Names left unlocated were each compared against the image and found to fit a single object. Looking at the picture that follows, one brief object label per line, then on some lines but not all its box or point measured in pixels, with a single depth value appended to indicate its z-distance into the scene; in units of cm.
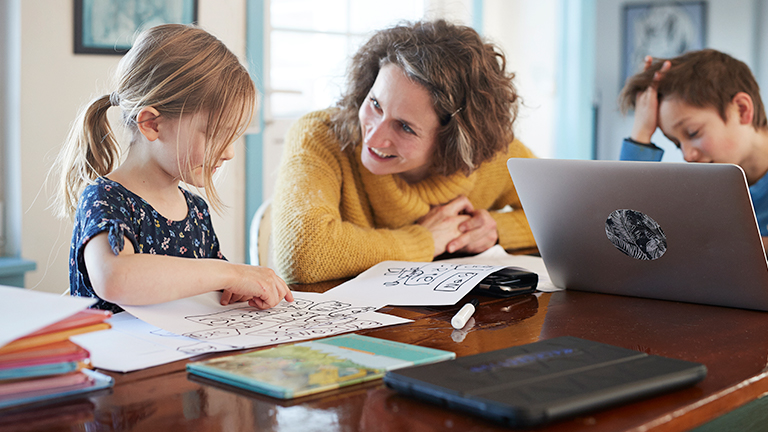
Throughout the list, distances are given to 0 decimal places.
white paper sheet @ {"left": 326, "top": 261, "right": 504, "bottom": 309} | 94
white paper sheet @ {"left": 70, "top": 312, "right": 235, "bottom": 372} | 63
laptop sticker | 90
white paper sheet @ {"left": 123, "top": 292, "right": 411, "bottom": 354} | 73
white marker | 79
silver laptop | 81
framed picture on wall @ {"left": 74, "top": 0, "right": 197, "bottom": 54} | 213
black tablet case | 46
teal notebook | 55
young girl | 88
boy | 154
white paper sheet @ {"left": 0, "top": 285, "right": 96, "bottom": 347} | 48
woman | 126
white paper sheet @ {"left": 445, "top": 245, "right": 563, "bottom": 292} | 115
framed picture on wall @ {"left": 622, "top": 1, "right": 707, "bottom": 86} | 454
